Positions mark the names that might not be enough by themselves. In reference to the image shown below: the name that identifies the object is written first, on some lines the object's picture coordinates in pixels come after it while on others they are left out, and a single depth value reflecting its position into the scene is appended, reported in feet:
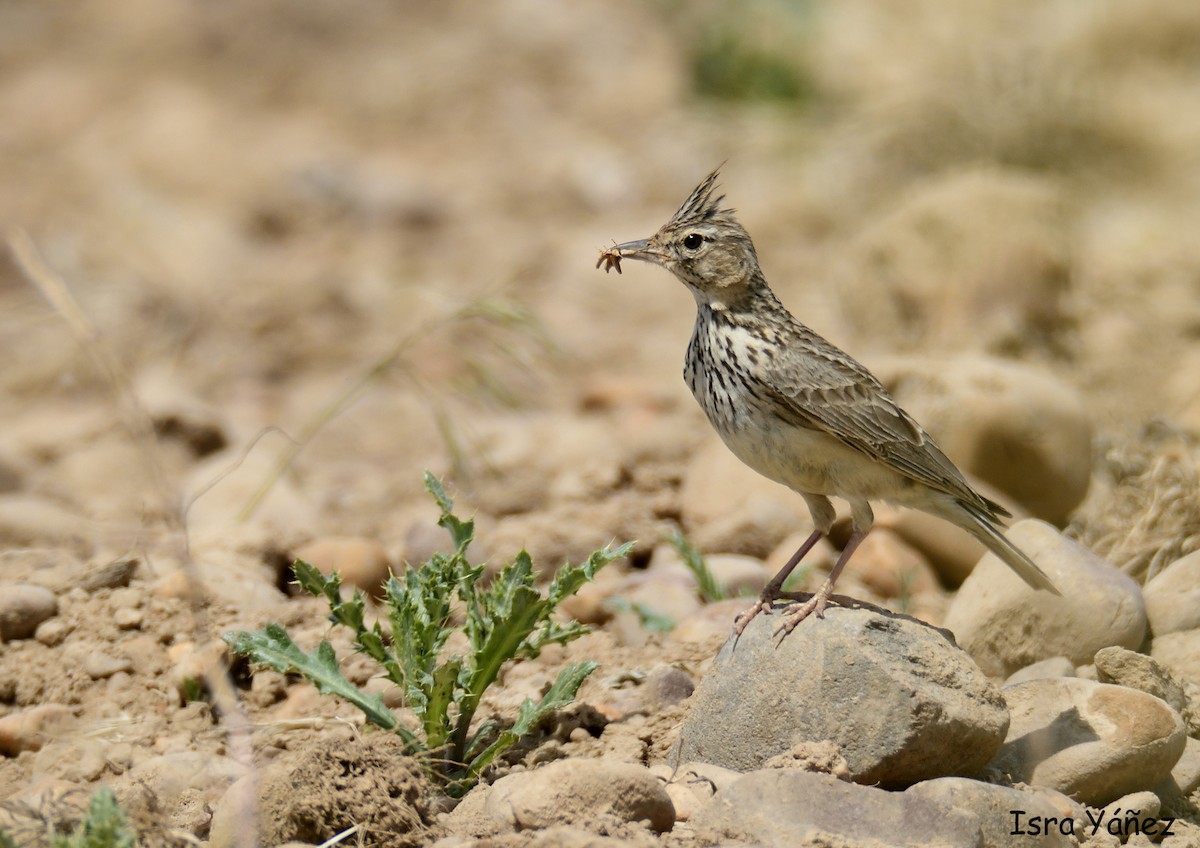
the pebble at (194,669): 31.55
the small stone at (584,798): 24.16
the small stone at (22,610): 33.24
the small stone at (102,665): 32.35
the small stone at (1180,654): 32.22
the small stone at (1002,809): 25.12
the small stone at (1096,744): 27.73
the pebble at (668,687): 31.09
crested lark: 31.73
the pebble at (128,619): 33.71
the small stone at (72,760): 28.86
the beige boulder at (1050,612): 32.19
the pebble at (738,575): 38.17
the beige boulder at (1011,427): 41.93
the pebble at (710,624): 33.78
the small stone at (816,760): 25.90
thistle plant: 27.32
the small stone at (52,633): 33.35
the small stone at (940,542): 41.63
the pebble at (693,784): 25.82
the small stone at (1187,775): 29.25
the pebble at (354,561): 37.42
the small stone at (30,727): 30.04
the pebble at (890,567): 39.58
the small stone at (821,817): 24.16
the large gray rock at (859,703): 26.32
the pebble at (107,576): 34.86
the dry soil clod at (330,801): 24.36
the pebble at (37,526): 40.81
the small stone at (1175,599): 33.22
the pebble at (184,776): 27.50
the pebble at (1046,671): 31.50
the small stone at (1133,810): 27.32
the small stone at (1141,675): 29.99
